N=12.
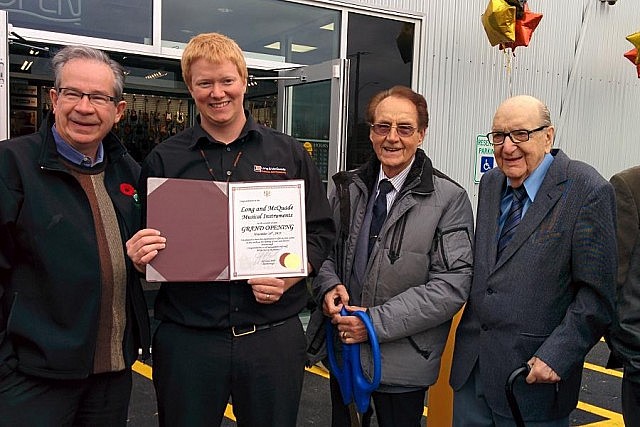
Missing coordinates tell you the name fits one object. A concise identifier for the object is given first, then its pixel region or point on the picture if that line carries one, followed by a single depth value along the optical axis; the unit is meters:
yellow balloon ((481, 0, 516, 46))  6.71
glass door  6.07
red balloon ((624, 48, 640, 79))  7.96
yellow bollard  3.54
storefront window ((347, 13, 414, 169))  6.97
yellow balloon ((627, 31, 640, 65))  7.64
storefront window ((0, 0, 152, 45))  5.29
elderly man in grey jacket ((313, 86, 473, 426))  2.57
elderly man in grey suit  2.29
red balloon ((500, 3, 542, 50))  6.98
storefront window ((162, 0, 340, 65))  6.05
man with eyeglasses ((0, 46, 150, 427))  2.12
